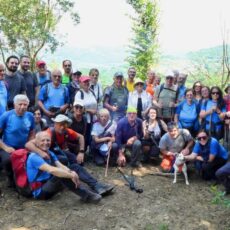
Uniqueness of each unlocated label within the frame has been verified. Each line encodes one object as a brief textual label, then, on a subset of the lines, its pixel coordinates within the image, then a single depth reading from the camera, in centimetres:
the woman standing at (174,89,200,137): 895
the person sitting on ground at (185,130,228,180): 784
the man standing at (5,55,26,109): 773
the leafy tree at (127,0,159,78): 2789
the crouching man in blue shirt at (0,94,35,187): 673
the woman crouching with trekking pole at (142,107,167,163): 894
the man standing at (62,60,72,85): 931
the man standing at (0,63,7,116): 737
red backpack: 638
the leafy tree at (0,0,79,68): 1875
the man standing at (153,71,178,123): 925
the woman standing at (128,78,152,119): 927
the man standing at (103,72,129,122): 923
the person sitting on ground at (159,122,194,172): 838
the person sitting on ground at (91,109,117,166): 866
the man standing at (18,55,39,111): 841
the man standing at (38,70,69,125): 841
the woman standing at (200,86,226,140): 871
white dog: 782
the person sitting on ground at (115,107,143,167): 860
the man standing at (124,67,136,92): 955
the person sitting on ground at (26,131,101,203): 605
